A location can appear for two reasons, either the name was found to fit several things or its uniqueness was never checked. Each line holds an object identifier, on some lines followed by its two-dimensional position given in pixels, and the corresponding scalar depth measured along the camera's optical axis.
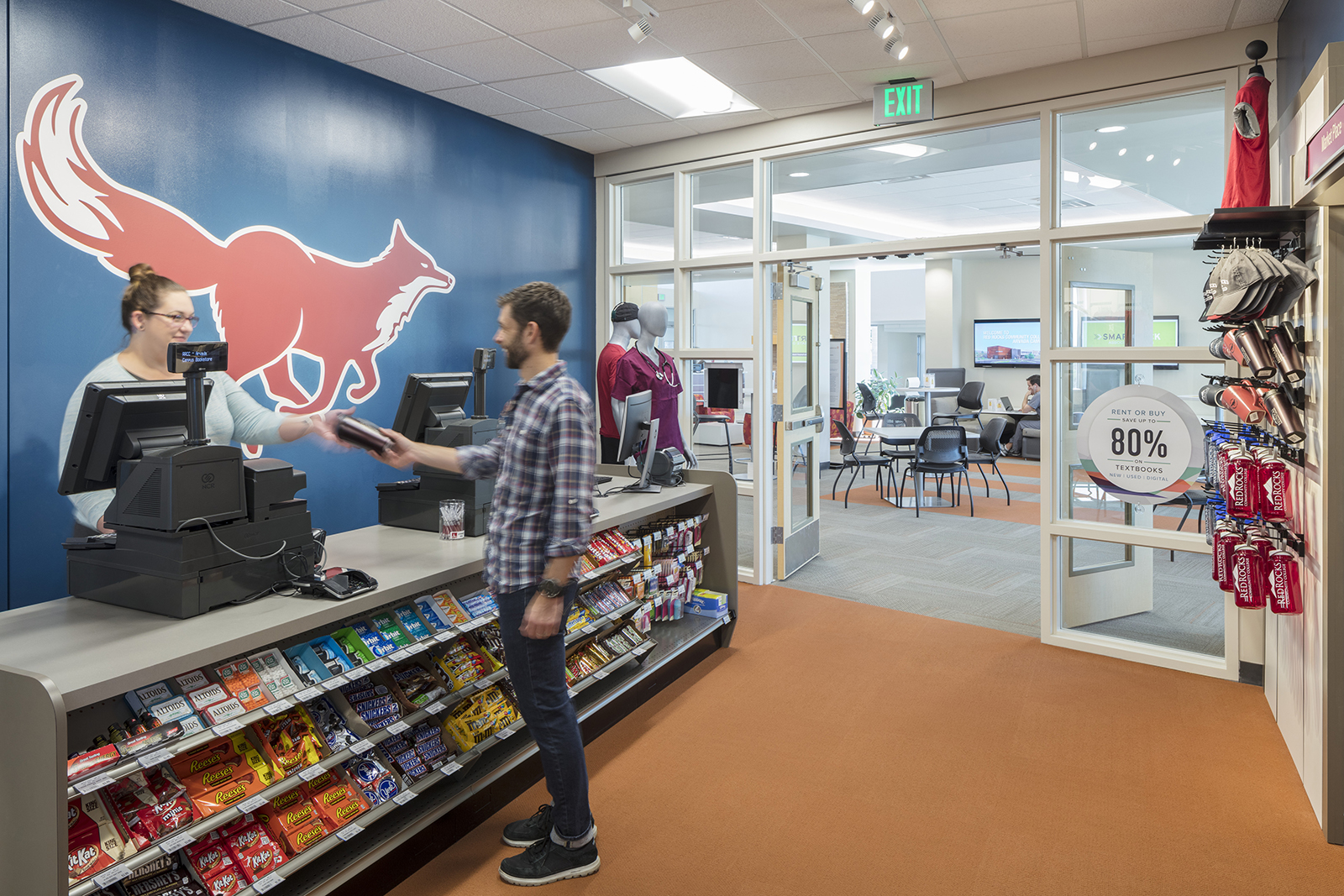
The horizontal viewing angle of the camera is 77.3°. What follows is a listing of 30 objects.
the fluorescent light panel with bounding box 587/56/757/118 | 4.53
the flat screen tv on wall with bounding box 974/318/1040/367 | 13.29
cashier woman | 3.08
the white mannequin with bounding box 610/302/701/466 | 4.72
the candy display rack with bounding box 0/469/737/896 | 1.58
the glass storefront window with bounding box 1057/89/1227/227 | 3.94
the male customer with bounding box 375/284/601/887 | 2.24
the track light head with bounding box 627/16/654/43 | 3.45
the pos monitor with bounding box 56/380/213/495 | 2.14
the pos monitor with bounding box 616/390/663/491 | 3.88
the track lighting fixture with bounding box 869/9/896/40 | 3.46
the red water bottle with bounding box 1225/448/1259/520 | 2.88
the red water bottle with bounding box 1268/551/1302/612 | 2.81
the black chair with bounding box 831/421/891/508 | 8.91
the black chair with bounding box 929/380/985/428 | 12.88
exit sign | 4.41
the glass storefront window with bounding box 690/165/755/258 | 5.50
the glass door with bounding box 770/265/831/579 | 5.52
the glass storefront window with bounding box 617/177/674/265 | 5.85
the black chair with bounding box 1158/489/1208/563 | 4.01
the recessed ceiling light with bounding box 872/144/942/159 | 5.03
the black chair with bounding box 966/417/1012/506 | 9.70
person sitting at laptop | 11.38
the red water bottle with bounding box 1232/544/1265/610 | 2.89
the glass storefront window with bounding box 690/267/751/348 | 5.61
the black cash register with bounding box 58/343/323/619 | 2.05
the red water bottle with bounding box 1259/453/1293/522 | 2.82
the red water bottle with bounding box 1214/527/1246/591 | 2.98
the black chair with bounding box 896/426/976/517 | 7.96
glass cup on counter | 2.95
